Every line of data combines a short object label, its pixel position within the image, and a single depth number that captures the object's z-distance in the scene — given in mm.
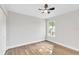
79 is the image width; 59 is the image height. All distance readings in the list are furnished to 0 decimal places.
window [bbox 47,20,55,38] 3345
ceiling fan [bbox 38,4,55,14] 1774
